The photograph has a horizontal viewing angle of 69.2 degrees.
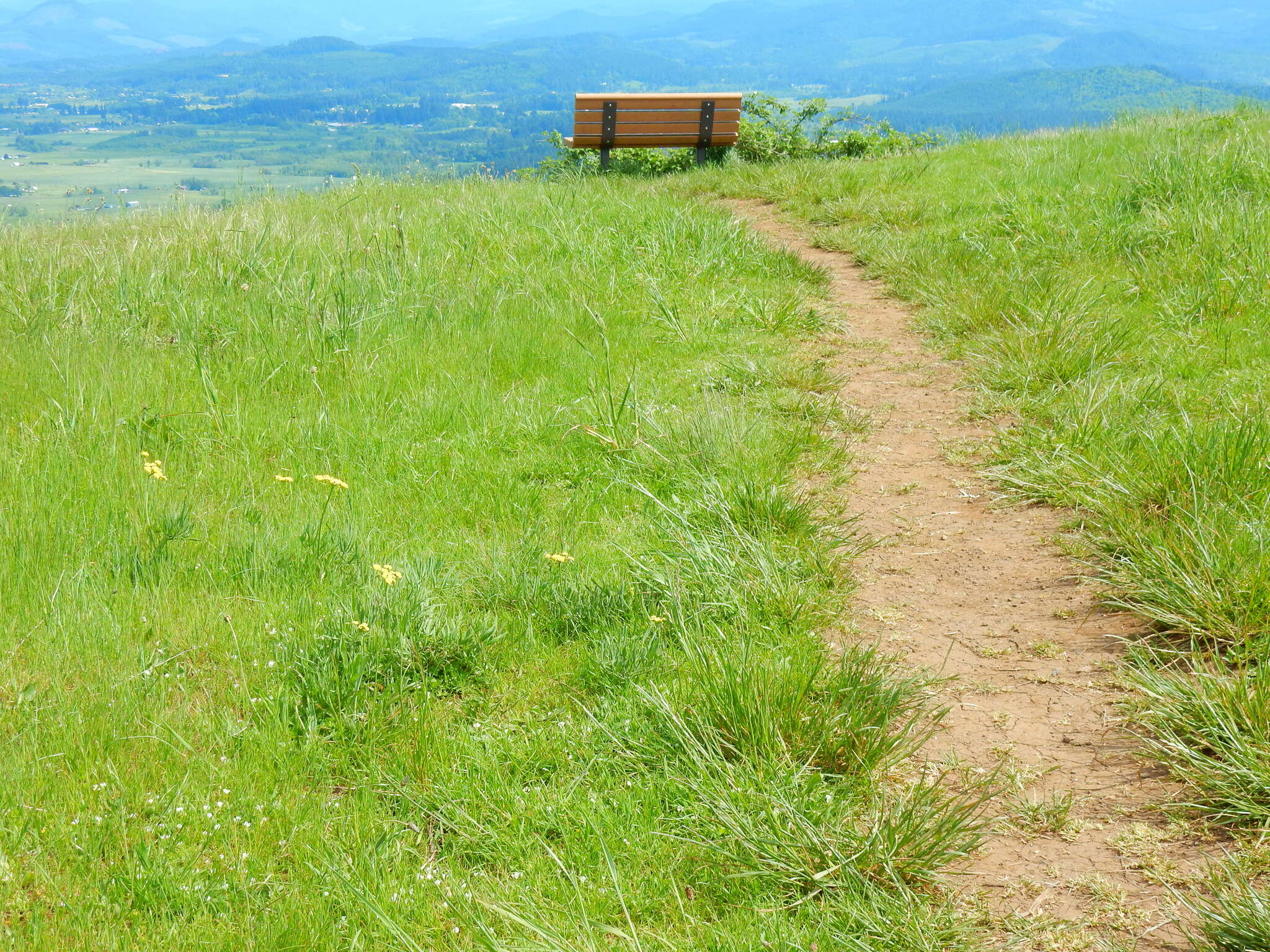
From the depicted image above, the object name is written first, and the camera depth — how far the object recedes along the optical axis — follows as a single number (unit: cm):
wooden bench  1304
